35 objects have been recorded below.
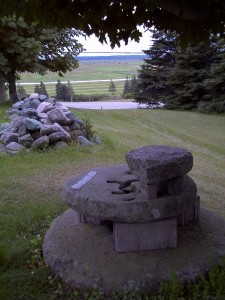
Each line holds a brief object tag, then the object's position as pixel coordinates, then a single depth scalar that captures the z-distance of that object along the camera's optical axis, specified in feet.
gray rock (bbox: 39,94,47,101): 38.22
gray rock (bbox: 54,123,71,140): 27.76
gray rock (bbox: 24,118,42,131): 27.27
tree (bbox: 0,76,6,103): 66.68
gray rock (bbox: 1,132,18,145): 27.58
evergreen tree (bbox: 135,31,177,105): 72.43
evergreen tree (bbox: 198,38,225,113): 56.29
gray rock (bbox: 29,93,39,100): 39.43
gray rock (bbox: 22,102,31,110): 36.69
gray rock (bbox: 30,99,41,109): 35.81
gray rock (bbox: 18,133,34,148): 27.09
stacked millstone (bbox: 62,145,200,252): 9.65
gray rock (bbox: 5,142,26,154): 26.30
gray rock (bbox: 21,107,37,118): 30.60
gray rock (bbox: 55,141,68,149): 26.96
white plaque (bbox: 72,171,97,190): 11.39
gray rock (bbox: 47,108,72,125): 29.26
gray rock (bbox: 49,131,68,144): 27.20
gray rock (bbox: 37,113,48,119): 29.77
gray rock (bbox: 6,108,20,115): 38.37
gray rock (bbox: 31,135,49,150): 26.55
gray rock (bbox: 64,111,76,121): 30.63
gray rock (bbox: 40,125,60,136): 27.07
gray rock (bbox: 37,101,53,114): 31.76
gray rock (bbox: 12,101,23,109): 40.34
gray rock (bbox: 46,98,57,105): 36.44
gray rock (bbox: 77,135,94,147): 28.27
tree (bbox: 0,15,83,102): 48.32
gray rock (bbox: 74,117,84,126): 30.91
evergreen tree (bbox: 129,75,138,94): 75.39
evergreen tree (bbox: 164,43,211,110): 64.39
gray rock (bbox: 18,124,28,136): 27.73
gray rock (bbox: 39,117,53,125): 28.97
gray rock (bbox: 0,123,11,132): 30.85
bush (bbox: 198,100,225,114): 59.19
